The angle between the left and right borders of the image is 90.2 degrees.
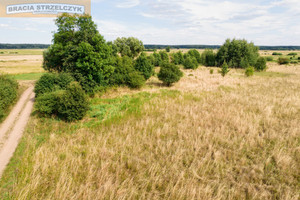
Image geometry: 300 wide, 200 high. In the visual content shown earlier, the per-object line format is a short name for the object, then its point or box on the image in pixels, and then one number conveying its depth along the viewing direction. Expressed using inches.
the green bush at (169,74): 1037.3
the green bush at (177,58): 2297.0
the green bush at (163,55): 2210.0
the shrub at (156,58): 2065.9
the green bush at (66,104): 527.5
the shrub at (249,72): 1344.7
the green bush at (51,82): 680.4
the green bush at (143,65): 1117.1
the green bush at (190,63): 2000.5
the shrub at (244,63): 2005.5
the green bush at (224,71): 1330.0
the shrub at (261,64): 1749.5
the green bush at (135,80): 943.7
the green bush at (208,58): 2466.9
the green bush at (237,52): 2031.3
